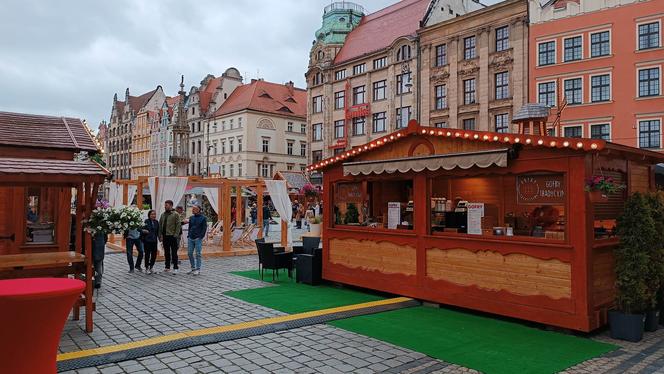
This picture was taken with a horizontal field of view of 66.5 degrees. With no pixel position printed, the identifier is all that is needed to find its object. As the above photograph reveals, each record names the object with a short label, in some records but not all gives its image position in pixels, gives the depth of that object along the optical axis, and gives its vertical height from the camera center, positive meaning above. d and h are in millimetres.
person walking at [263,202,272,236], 24759 -620
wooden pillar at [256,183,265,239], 19134 -27
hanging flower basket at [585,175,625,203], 7025 +322
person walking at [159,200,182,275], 12711 -618
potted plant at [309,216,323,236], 20016 -733
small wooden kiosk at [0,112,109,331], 7355 +102
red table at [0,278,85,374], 4012 -957
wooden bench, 6867 -875
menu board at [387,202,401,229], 9992 -132
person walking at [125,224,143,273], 12798 -996
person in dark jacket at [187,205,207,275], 12703 -685
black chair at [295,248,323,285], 11312 -1351
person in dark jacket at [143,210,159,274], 12820 -833
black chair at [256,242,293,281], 11742 -1177
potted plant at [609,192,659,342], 6977 -835
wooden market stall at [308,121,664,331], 7340 -205
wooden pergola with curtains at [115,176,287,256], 17391 +207
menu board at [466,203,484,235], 8547 -153
